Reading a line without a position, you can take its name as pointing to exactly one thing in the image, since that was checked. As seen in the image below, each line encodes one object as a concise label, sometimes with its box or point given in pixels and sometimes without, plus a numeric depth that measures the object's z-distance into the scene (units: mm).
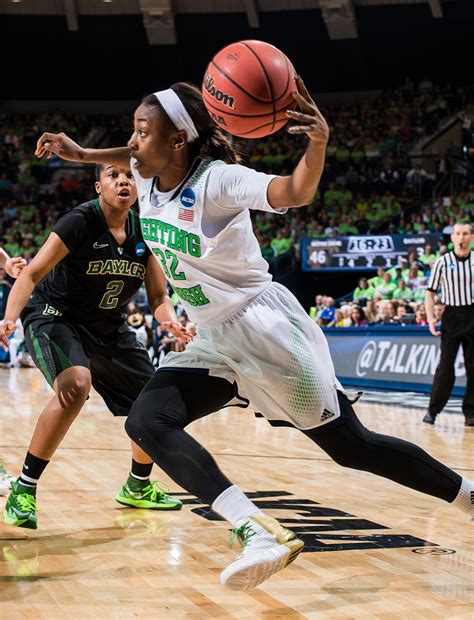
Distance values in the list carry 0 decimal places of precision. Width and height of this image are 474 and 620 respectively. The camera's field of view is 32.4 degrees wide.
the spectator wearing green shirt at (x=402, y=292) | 13586
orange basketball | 2803
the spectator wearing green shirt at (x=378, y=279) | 14977
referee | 8172
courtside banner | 10828
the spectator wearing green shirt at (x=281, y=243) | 18734
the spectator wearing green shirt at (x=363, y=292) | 14734
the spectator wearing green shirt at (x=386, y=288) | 14016
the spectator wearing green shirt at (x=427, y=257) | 14945
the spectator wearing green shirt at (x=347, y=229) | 18891
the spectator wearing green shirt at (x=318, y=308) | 15370
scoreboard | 16062
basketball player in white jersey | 2803
